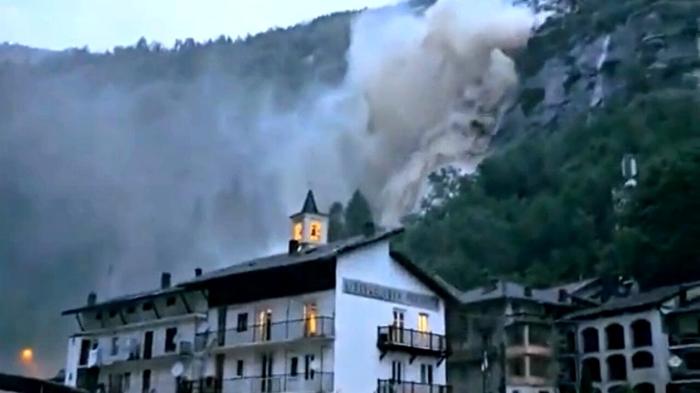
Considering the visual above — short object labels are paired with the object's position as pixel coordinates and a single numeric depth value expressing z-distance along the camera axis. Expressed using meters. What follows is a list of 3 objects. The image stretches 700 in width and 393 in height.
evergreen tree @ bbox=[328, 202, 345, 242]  115.14
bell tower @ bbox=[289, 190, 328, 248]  56.53
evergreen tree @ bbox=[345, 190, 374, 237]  114.31
